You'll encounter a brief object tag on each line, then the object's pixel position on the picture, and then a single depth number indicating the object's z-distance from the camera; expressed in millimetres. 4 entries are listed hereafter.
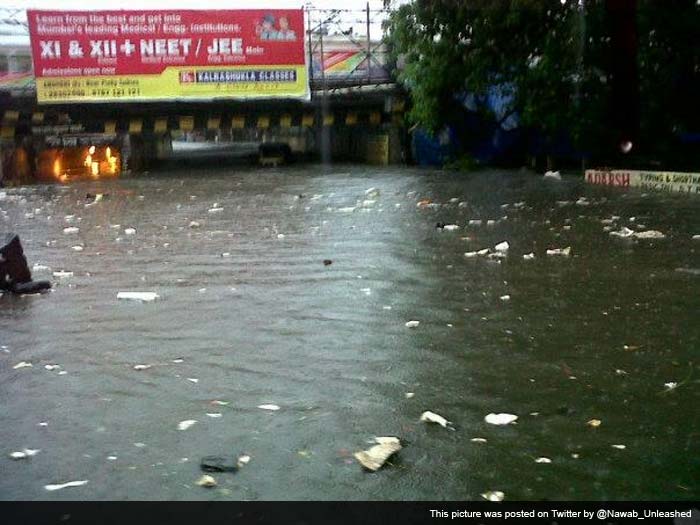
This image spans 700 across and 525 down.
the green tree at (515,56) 19344
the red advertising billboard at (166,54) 24375
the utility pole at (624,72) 18062
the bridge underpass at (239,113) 27984
